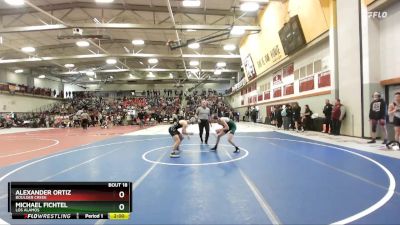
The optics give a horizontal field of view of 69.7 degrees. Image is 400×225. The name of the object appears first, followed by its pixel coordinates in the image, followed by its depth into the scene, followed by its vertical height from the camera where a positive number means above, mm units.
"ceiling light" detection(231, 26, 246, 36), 20491 +6040
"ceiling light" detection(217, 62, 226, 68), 38478 +6724
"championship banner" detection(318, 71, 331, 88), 14547 +1684
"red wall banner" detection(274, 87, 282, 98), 22438 +1595
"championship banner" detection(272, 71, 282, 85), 22428 +2748
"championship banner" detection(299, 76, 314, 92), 16739 +1679
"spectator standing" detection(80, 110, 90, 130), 23125 -361
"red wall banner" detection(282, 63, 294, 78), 20081 +3042
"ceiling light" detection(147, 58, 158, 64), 33309 +6419
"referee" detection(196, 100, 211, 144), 10773 -56
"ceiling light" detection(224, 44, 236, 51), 28528 +6683
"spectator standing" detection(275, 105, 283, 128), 19781 -403
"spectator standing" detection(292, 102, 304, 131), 16141 -178
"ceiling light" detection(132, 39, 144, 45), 23656 +6076
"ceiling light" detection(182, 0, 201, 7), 16150 +6323
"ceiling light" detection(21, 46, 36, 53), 25109 +6053
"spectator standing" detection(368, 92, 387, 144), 9336 -46
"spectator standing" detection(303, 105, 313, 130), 16138 -420
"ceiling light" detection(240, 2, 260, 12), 18025 +6830
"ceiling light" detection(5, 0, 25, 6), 15375 +6226
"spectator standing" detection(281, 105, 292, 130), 17688 -242
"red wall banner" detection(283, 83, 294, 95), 19938 +1659
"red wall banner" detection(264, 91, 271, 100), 25781 +1602
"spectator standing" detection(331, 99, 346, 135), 12578 -148
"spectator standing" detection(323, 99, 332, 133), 13305 -29
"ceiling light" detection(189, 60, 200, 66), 34669 +6343
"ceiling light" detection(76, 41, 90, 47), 23358 +5962
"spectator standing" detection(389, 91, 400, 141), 8297 -53
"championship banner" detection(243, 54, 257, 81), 27288 +4468
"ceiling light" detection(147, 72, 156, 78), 46981 +6474
